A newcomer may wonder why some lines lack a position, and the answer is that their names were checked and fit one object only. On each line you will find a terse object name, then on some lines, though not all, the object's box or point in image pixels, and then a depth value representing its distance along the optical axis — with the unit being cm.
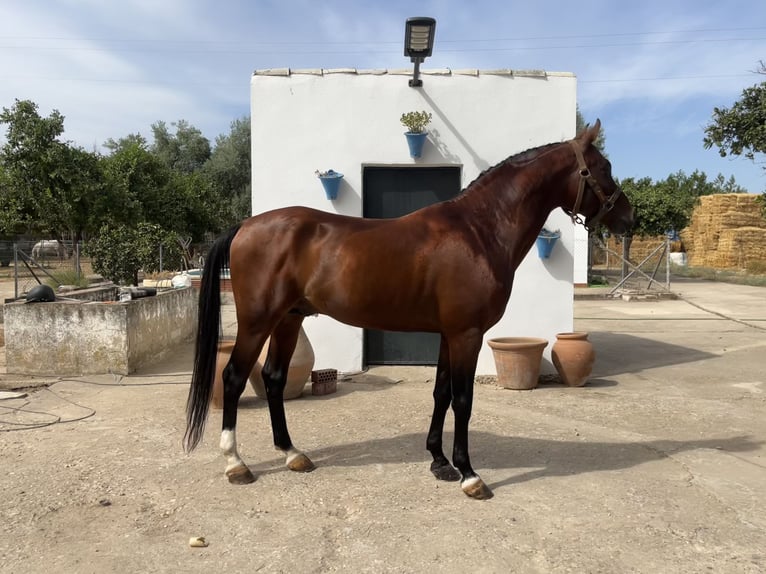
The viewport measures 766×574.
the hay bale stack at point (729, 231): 3166
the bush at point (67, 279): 1096
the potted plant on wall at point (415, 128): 647
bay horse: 356
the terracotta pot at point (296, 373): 569
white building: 666
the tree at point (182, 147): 4016
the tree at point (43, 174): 1933
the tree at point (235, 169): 3525
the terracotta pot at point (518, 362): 621
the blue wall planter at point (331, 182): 653
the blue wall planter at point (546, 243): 658
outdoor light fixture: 571
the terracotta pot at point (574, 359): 637
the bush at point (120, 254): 1375
